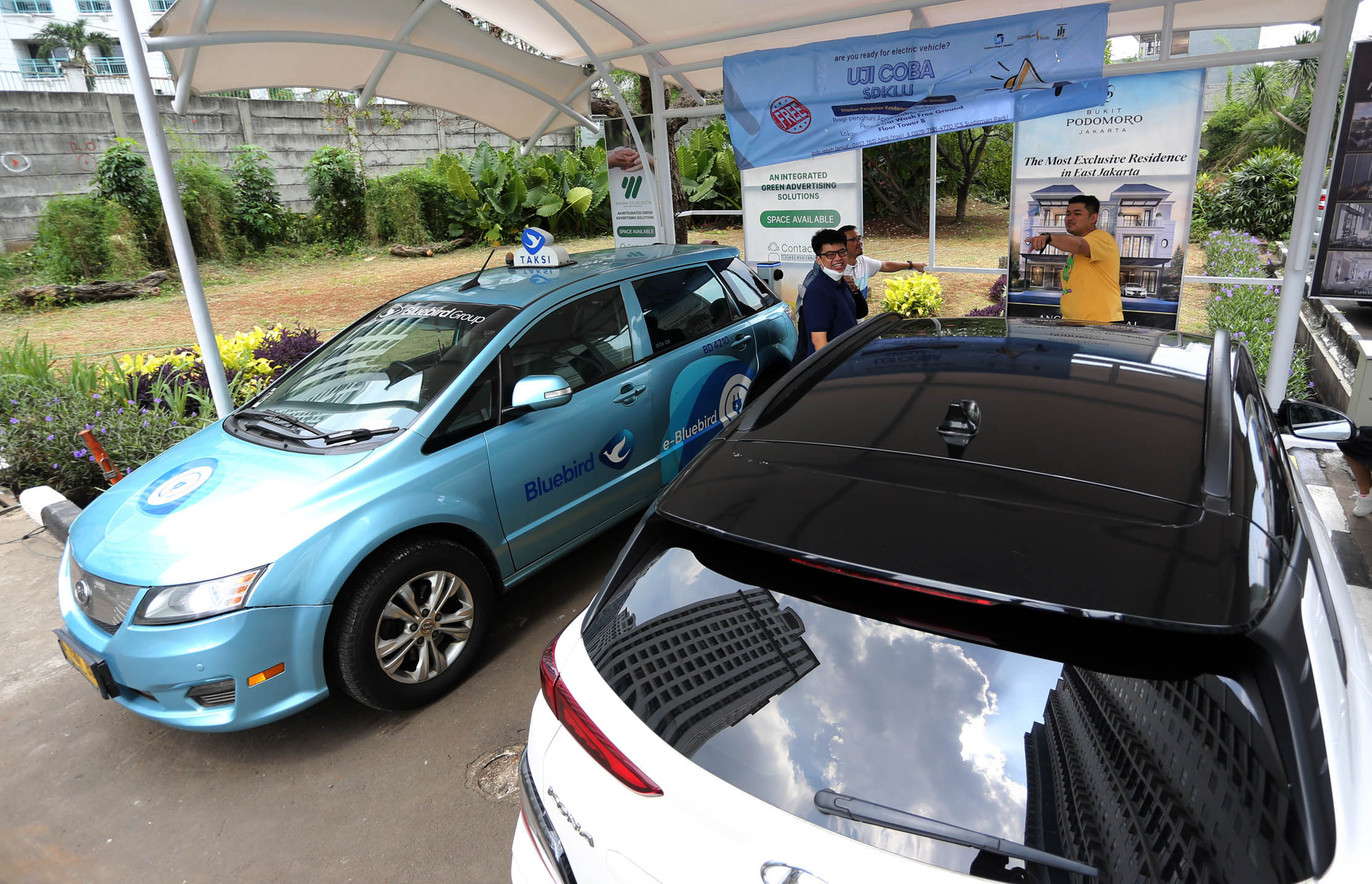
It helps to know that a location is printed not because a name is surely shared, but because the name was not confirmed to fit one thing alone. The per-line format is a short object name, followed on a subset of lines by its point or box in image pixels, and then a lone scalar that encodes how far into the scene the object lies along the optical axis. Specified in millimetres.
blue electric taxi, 2994
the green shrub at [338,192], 17859
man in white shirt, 6359
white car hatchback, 1294
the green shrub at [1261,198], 15938
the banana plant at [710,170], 18297
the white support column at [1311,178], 4656
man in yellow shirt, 5223
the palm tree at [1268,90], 20109
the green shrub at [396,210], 18297
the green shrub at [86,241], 14352
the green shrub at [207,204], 15711
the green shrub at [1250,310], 6621
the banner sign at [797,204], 7078
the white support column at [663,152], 7713
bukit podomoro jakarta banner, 5441
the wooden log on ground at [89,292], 13352
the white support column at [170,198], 4598
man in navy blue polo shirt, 5074
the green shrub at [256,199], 16656
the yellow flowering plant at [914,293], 8859
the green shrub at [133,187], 14656
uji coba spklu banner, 5164
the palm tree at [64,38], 34562
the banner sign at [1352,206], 5355
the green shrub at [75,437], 5660
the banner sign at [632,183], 8336
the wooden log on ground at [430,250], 18000
